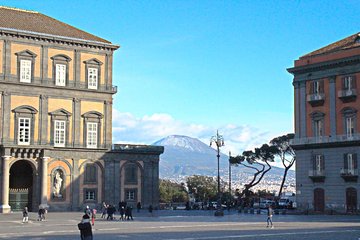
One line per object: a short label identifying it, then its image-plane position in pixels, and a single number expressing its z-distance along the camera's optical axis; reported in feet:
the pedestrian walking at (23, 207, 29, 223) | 143.54
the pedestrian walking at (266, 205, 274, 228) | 130.12
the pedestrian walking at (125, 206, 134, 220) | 156.97
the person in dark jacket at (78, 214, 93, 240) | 70.69
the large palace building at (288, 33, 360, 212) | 188.24
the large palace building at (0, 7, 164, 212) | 191.31
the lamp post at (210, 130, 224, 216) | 187.58
